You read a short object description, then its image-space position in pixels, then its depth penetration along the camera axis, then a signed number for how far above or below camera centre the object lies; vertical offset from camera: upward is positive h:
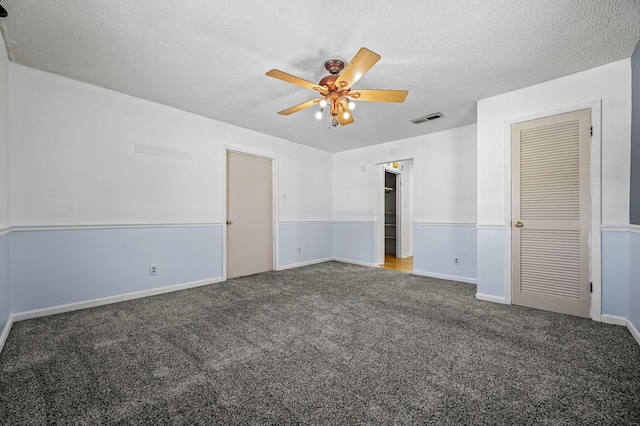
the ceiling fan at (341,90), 2.02 +1.05
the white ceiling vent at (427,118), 3.73 +1.35
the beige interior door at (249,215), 4.29 -0.06
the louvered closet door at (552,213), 2.63 -0.02
